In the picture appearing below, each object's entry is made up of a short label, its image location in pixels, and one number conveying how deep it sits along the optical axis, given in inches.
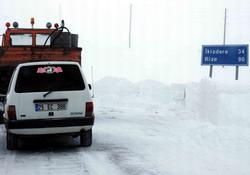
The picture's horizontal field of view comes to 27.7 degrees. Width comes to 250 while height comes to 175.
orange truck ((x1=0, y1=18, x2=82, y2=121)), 529.3
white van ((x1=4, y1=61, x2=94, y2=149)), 370.9
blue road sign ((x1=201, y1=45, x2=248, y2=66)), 916.6
